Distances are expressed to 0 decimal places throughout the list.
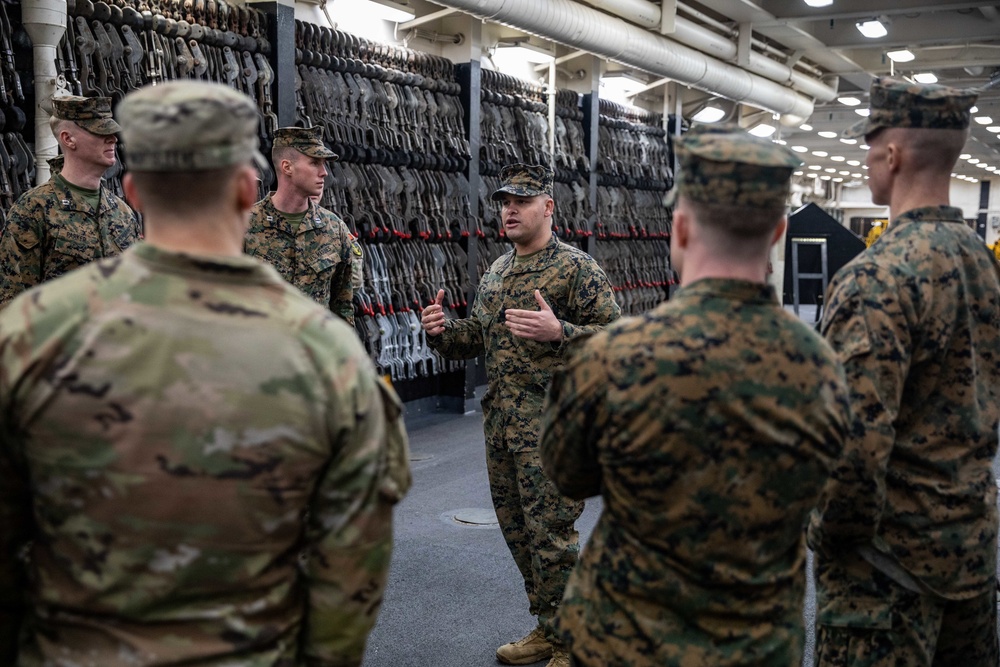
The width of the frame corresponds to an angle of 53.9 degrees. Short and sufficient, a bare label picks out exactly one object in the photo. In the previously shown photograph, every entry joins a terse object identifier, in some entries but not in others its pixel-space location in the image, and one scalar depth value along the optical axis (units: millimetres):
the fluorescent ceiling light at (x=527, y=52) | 9641
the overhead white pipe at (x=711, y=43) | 9016
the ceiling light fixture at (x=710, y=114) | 13016
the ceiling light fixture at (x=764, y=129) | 14141
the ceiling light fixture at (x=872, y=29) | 10102
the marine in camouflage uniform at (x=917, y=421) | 2289
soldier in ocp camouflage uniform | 1470
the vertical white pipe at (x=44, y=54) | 4871
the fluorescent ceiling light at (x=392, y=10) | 7973
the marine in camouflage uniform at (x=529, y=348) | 3562
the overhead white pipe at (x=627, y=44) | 7469
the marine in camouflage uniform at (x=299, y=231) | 4645
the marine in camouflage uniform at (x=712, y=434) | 1787
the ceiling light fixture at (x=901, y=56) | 11820
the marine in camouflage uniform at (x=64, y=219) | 4168
